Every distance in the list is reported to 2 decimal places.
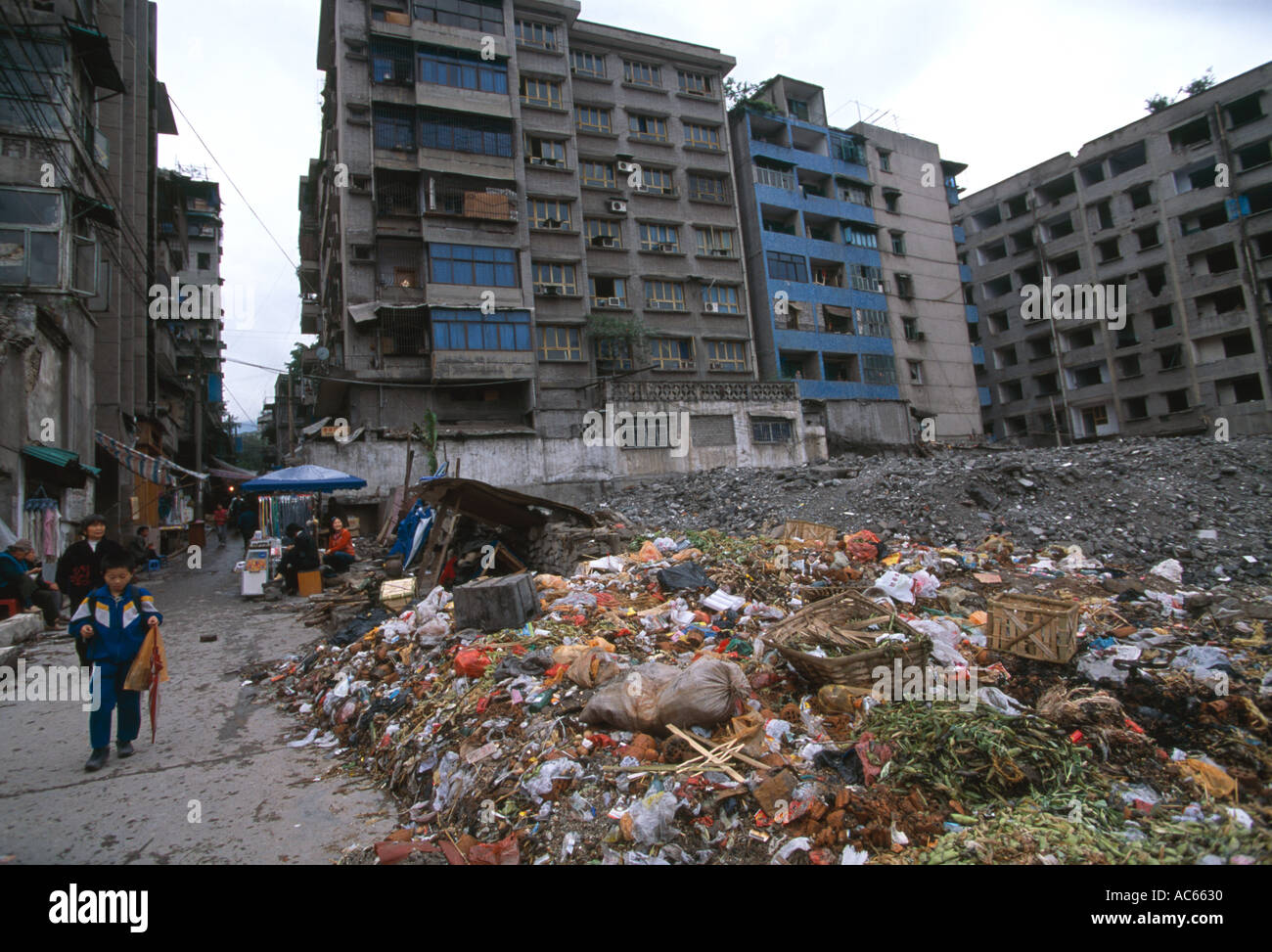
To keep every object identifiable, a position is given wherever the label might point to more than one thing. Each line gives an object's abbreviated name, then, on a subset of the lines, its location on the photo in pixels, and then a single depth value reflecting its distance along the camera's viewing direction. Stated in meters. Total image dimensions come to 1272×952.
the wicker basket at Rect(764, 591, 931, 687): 4.22
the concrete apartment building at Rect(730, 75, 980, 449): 31.77
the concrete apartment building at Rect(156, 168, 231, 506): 27.05
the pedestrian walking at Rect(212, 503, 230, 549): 24.60
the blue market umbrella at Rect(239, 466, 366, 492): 12.57
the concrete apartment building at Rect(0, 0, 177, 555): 10.78
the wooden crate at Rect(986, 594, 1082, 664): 4.41
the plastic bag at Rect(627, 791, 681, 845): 3.06
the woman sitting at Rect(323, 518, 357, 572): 12.38
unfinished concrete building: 31.31
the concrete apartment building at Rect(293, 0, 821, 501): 23.94
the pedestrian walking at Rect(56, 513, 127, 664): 8.18
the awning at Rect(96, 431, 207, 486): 15.44
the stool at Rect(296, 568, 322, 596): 11.45
